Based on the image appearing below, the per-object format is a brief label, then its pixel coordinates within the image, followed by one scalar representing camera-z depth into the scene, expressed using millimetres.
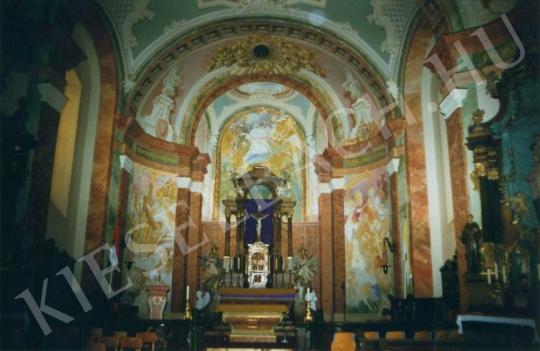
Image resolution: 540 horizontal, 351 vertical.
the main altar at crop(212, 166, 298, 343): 17047
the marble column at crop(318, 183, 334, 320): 17656
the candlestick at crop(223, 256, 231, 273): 20484
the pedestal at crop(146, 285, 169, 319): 14864
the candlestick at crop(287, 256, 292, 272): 20633
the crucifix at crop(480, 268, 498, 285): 8647
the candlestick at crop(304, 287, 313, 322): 10961
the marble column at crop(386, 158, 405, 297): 14516
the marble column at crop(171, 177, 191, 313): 16969
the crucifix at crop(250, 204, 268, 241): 21069
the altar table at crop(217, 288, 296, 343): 15469
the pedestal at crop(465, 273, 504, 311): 8570
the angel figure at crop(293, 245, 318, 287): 20109
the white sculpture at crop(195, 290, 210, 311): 18031
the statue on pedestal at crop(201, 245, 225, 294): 19844
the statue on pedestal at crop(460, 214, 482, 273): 9133
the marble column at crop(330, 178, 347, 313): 17422
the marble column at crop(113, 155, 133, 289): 14406
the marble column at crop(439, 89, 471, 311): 9828
